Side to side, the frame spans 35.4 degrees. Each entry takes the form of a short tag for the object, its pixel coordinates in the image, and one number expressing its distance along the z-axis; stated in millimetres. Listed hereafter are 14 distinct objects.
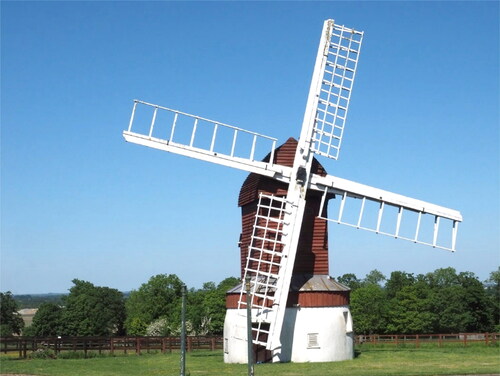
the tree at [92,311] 71438
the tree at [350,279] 104075
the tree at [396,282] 86188
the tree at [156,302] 78312
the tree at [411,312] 73000
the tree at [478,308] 74500
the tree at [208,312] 70188
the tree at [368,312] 74500
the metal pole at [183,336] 18298
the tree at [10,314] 87312
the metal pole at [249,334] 17531
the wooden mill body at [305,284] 28906
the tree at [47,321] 68688
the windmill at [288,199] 27516
